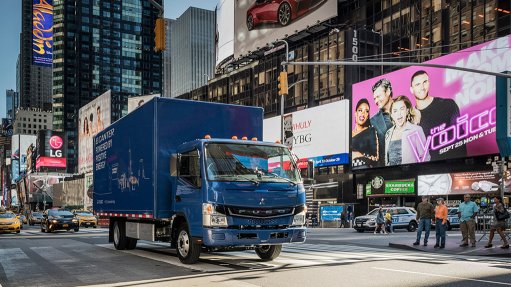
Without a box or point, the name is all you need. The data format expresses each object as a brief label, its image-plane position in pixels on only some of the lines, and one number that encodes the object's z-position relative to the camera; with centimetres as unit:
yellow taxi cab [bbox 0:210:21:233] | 3389
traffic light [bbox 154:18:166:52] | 1589
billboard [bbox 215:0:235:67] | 9356
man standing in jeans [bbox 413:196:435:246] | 1945
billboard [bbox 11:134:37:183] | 19225
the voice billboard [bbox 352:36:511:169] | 4834
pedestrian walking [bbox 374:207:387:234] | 3350
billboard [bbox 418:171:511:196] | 4853
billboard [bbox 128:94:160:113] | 7857
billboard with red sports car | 7512
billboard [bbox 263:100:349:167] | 6881
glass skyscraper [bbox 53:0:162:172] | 19361
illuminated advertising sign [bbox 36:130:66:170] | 14750
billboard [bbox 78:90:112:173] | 10325
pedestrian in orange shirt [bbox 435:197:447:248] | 1894
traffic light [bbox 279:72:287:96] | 2433
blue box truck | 1138
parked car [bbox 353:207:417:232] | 3531
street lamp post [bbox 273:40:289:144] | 3186
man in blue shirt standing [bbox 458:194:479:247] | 1881
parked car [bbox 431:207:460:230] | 3828
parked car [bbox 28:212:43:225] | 5891
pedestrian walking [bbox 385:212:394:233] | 3462
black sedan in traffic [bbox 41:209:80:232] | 3478
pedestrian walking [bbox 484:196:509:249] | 1755
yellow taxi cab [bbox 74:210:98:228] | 4519
